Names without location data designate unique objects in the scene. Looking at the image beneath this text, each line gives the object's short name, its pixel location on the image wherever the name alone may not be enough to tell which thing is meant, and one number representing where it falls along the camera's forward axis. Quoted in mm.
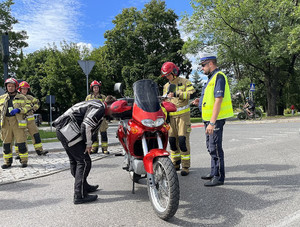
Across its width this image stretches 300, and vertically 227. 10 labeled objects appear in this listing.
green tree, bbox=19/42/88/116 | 31812
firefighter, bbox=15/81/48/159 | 7758
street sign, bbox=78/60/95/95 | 10164
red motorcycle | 3252
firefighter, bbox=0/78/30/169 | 6570
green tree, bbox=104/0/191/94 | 33219
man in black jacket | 3836
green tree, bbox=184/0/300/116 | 20516
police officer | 4410
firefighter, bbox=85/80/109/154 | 8211
